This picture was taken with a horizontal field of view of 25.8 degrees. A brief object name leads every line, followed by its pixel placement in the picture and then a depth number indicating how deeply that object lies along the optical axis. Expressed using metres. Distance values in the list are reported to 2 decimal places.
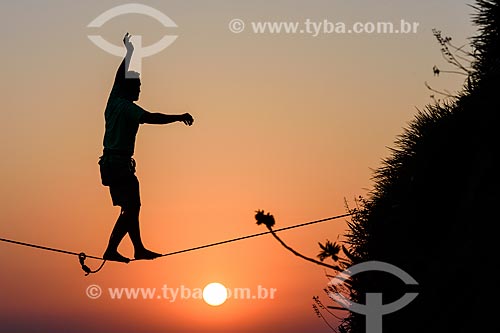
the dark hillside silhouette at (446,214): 10.41
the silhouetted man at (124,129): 15.43
